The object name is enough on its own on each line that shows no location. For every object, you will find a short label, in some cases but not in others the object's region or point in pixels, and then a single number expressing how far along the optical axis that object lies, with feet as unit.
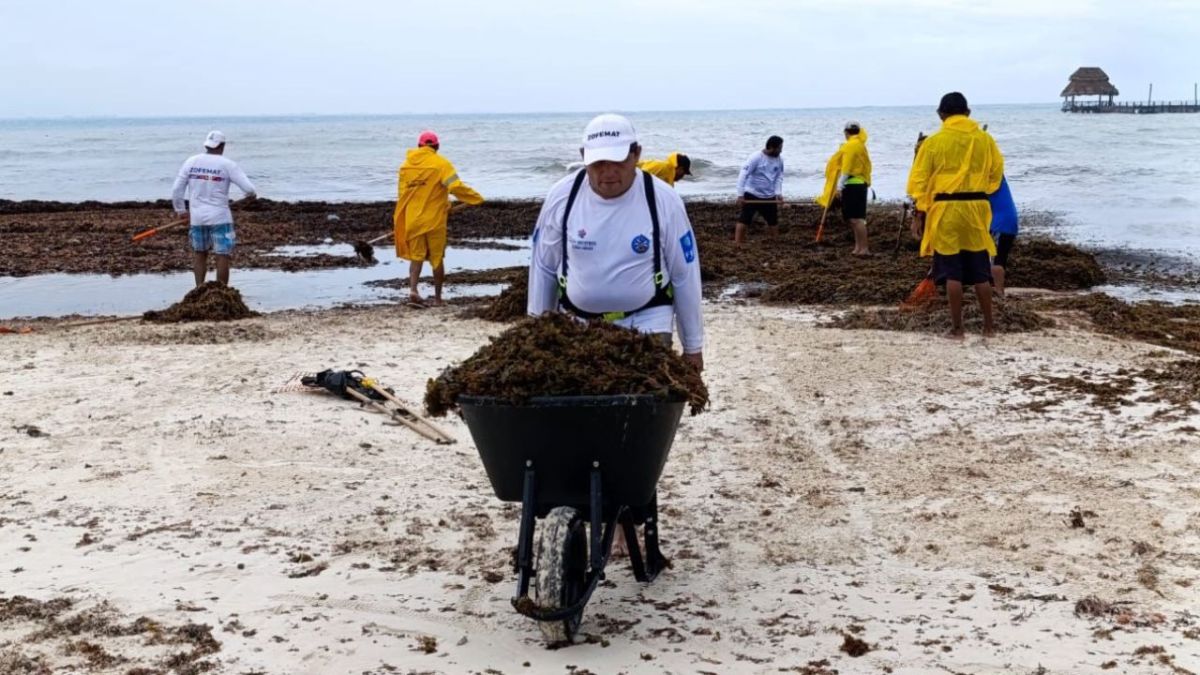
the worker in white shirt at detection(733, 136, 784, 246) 52.34
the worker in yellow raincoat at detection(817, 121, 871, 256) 47.98
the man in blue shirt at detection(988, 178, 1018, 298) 31.89
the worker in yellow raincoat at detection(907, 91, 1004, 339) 27.61
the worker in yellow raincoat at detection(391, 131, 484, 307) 36.76
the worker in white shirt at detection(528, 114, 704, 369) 13.46
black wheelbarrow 11.60
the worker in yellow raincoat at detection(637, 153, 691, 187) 33.35
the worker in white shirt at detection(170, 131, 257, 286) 34.88
